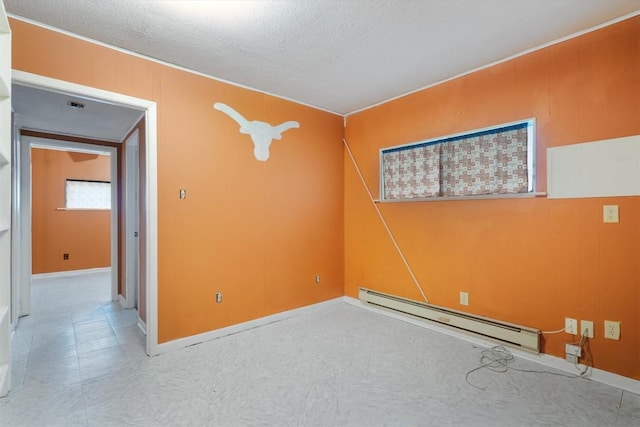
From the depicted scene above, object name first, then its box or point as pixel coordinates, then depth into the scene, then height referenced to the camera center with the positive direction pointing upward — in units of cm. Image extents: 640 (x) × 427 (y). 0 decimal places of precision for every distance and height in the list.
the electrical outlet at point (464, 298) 281 -79
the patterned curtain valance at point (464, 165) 242 +44
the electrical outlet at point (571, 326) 221 -83
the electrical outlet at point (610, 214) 204 -1
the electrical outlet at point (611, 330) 204 -79
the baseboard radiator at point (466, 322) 238 -99
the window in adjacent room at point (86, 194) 578 +38
